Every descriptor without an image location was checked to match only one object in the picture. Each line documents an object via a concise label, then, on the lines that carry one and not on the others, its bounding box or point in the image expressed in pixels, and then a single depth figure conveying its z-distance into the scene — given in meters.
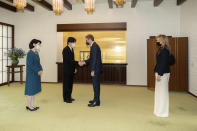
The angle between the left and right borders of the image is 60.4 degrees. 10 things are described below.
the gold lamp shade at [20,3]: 3.84
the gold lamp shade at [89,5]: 4.32
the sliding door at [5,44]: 6.69
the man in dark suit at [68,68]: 4.07
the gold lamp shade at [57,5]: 4.31
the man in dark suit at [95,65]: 3.74
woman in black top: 3.07
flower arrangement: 6.51
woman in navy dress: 3.35
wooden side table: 6.32
